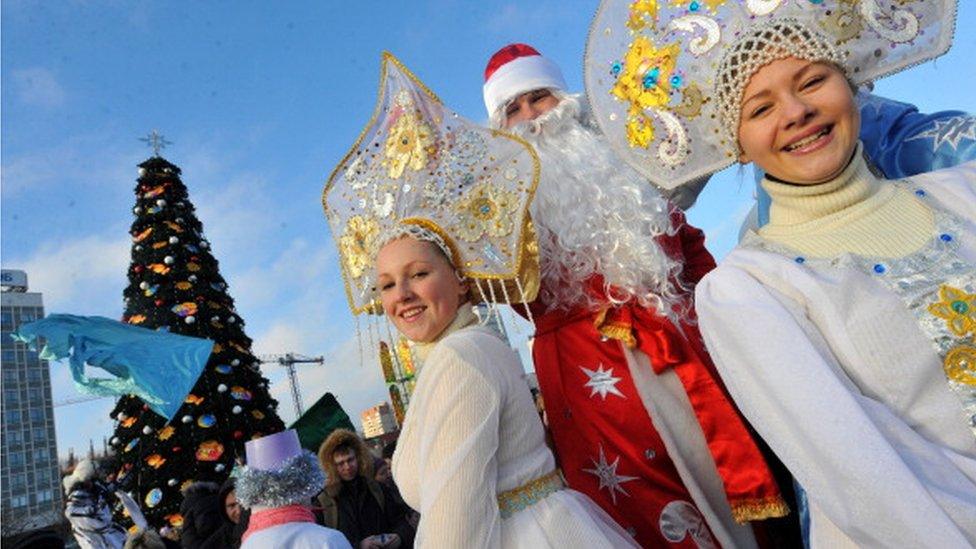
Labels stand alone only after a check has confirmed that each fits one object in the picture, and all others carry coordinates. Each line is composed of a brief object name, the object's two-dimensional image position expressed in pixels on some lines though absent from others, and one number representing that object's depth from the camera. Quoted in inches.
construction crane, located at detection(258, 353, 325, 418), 2213.3
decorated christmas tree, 338.3
